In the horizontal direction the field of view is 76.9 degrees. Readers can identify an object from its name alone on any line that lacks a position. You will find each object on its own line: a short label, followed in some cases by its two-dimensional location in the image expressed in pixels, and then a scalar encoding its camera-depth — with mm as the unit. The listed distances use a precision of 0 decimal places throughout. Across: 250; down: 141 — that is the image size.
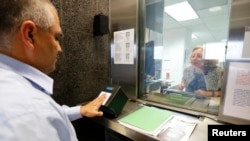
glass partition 953
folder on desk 761
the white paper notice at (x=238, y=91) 758
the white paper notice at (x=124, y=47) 1248
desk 703
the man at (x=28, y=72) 314
